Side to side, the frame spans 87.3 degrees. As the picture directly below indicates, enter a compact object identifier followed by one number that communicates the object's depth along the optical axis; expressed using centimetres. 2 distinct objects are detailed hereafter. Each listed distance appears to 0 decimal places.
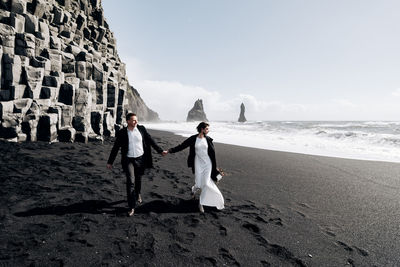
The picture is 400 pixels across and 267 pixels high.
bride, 512
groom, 471
